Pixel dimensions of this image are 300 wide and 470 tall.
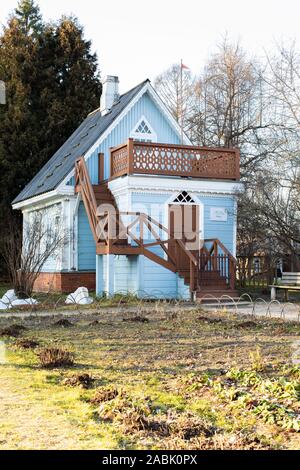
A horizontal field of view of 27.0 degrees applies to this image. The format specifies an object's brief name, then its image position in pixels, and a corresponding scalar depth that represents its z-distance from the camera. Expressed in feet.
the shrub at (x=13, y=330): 34.84
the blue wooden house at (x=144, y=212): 61.62
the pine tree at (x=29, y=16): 122.74
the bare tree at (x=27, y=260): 59.21
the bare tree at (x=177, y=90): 124.67
